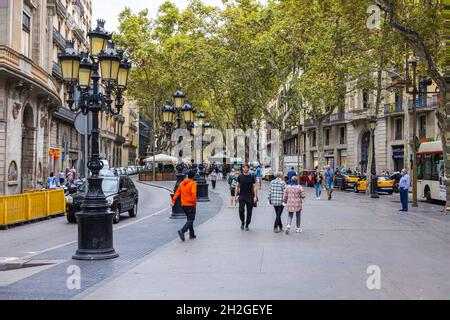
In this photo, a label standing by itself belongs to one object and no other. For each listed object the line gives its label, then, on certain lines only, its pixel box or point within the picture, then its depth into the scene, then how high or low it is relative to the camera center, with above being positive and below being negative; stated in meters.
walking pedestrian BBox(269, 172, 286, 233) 13.92 -0.62
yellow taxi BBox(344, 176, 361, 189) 37.66 -0.67
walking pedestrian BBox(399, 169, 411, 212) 20.77 -0.64
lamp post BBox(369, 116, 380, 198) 30.31 -0.16
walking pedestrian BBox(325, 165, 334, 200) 26.75 -0.37
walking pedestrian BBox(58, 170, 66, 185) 34.78 -0.36
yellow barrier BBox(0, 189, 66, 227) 16.69 -1.11
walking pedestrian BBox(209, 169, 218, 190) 37.23 -0.37
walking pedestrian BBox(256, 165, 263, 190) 39.25 -0.11
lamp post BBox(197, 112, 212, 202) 25.53 -0.81
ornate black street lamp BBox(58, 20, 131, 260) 10.21 +1.73
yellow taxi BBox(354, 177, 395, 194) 34.81 -0.81
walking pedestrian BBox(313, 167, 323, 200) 27.20 -0.63
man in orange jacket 12.59 -0.59
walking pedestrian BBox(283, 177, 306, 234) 13.87 -0.67
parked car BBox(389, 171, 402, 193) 37.68 -0.44
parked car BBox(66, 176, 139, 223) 17.36 -0.76
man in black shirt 14.38 -0.51
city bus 25.27 +0.05
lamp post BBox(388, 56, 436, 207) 22.91 +1.40
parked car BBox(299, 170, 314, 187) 44.44 -0.46
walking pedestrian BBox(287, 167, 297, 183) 16.56 -0.02
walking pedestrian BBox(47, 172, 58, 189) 27.76 -0.52
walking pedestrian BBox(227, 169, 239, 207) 23.47 -0.55
